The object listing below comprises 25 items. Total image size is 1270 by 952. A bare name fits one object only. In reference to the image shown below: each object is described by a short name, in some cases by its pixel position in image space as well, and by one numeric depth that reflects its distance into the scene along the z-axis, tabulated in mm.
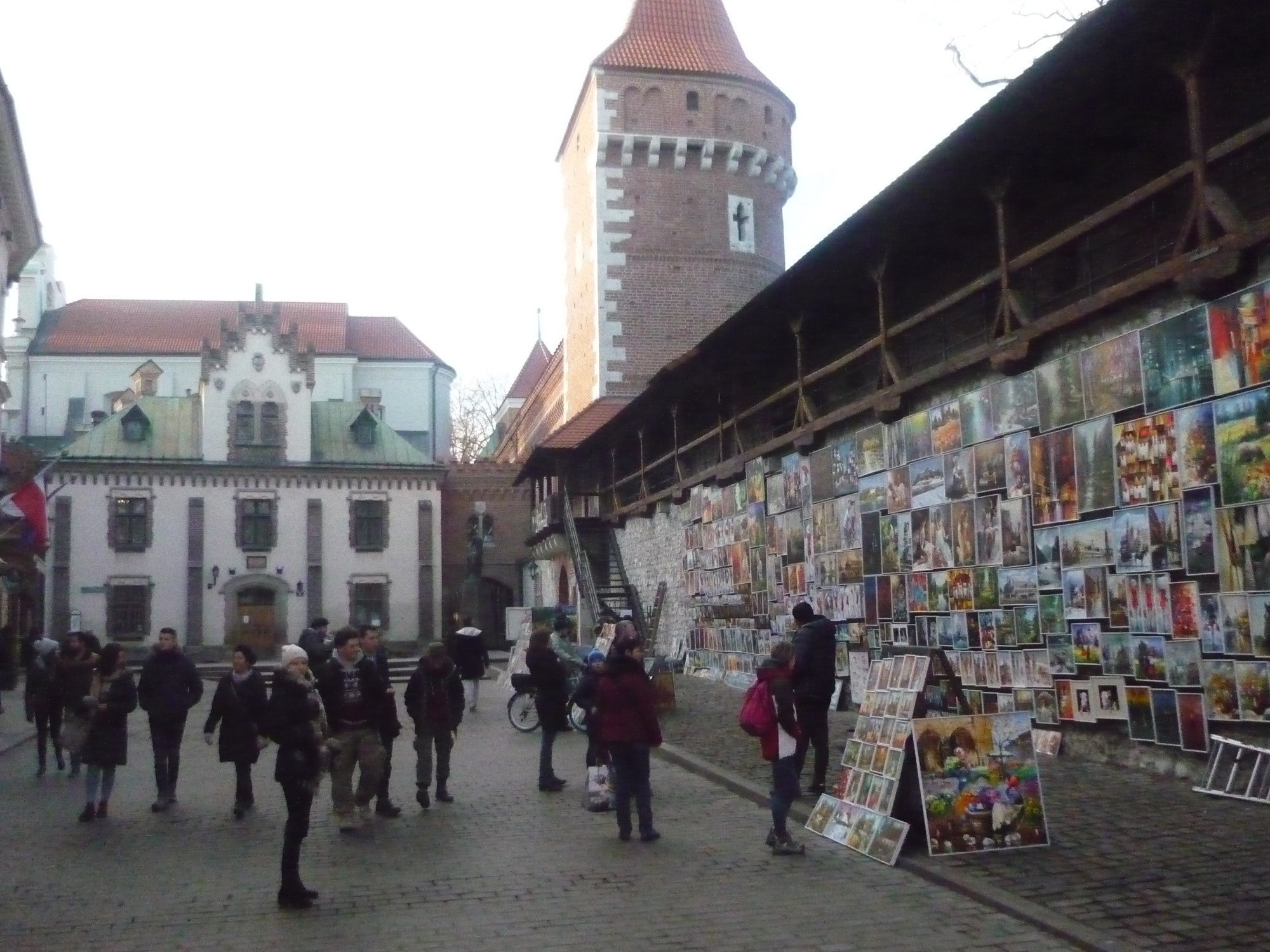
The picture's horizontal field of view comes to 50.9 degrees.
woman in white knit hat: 7605
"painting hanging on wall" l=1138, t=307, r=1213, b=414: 10305
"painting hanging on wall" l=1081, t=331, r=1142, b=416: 11141
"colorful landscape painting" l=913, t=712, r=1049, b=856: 8453
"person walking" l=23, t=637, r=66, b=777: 14891
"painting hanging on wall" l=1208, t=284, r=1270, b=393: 9602
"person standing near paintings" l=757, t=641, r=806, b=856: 8820
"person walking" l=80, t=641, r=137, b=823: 11180
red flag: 23484
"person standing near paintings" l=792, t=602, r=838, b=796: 10750
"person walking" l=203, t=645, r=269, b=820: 11383
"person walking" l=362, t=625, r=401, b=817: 10469
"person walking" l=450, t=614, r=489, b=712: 20641
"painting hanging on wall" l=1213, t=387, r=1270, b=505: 9523
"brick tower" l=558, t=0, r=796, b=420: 40250
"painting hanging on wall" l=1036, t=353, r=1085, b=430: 11938
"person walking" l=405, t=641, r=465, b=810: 11734
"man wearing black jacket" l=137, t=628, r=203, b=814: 11789
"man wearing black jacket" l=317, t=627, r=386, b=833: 10180
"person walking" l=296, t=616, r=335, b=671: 16641
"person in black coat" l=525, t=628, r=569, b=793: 12266
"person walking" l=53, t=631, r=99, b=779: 13031
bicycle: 17828
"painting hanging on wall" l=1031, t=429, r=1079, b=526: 11977
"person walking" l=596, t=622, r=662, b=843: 9602
